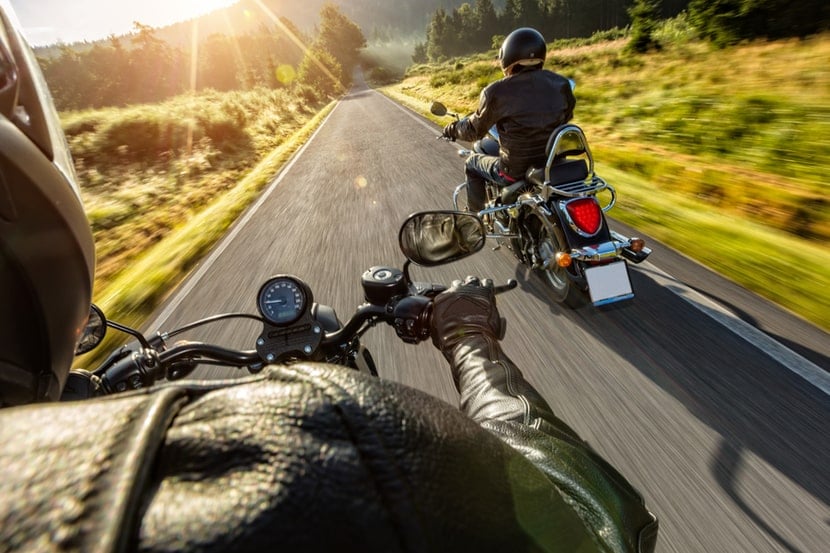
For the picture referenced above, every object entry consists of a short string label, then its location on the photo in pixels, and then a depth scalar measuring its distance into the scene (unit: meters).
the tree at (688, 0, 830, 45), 14.11
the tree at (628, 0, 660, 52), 19.23
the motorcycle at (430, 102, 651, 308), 3.16
